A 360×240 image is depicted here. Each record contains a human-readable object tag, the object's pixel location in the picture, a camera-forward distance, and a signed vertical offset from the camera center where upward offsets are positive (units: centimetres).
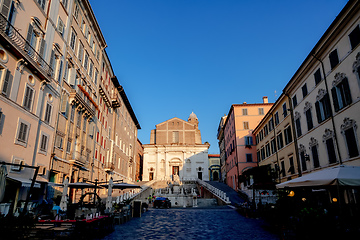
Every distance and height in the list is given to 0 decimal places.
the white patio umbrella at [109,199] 1656 -10
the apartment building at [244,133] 4025 +987
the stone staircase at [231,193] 3291 +45
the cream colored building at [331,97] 1472 +648
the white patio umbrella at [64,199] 1472 -6
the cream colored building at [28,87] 1422 +691
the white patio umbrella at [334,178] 823 +59
